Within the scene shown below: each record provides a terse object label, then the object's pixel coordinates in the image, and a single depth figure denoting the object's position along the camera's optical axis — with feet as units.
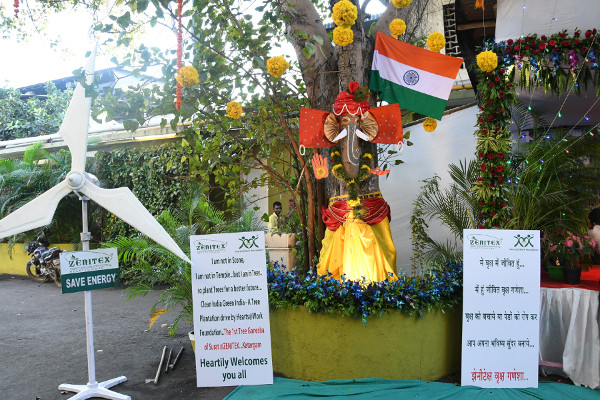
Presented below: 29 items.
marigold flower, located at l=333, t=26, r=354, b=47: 14.87
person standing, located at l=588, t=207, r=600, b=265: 19.40
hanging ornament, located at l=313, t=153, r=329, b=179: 16.80
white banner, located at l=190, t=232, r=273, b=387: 14.15
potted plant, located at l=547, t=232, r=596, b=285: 16.08
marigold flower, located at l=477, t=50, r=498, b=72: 16.80
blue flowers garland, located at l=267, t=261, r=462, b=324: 14.66
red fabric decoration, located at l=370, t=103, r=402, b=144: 16.94
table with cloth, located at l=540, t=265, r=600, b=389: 14.84
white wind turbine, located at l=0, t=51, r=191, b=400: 13.33
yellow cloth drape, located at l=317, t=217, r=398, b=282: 17.03
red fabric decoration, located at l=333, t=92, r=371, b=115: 16.81
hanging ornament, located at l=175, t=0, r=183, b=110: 14.42
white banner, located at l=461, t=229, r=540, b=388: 14.26
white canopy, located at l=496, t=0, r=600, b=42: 16.93
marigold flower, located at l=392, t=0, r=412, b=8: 15.64
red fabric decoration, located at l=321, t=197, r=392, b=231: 17.76
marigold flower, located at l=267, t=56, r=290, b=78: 14.84
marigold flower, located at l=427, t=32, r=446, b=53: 16.56
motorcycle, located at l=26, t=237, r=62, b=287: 34.45
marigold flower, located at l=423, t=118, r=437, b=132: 18.15
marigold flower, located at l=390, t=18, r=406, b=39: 16.33
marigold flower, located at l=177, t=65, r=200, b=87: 14.28
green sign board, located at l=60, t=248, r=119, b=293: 13.66
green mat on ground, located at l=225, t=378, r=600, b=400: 13.74
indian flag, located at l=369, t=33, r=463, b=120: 17.66
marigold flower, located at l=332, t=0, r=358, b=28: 14.35
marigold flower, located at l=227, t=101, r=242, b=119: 16.56
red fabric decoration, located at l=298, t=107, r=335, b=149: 16.99
